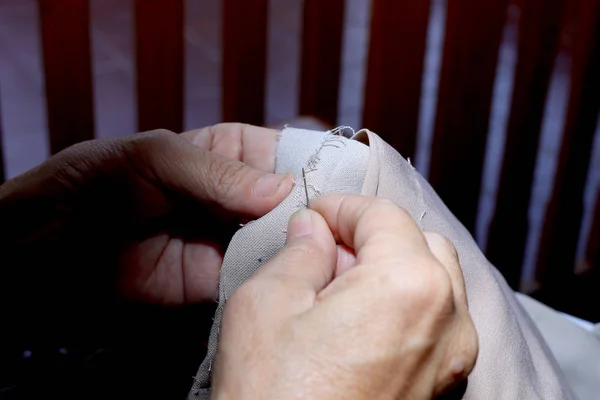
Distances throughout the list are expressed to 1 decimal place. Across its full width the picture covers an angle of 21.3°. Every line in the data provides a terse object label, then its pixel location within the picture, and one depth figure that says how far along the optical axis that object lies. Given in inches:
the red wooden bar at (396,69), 38.5
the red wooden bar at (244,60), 36.0
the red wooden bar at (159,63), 34.5
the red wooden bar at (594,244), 49.6
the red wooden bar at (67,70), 33.2
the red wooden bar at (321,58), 37.8
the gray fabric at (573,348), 31.1
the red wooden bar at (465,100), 39.8
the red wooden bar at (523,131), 41.2
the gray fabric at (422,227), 26.8
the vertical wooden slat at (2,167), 34.5
